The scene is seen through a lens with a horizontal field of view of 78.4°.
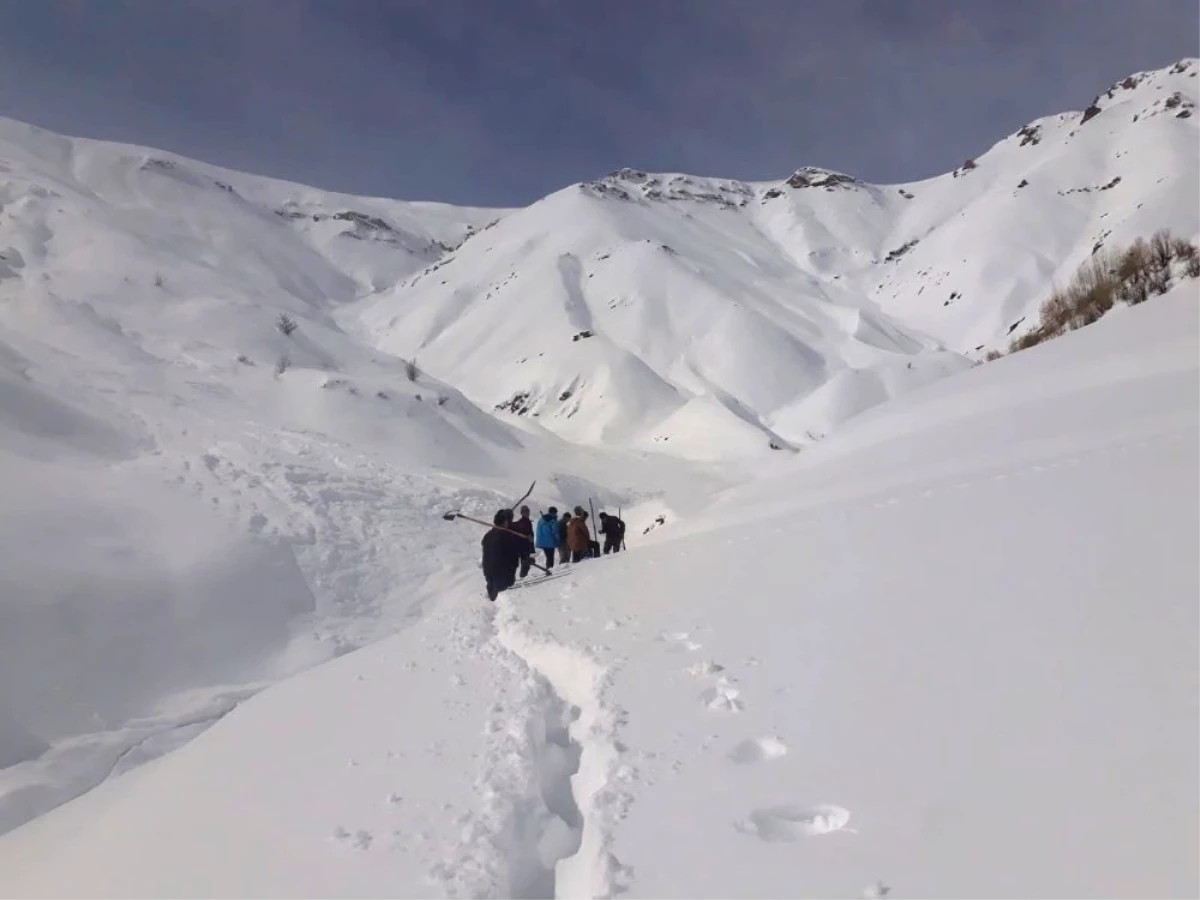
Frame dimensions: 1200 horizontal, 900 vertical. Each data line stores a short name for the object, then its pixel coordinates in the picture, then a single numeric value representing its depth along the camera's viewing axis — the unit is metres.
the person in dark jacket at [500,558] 10.71
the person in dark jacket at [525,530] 11.63
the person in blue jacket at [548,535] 12.52
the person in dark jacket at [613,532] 14.49
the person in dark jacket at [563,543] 13.10
